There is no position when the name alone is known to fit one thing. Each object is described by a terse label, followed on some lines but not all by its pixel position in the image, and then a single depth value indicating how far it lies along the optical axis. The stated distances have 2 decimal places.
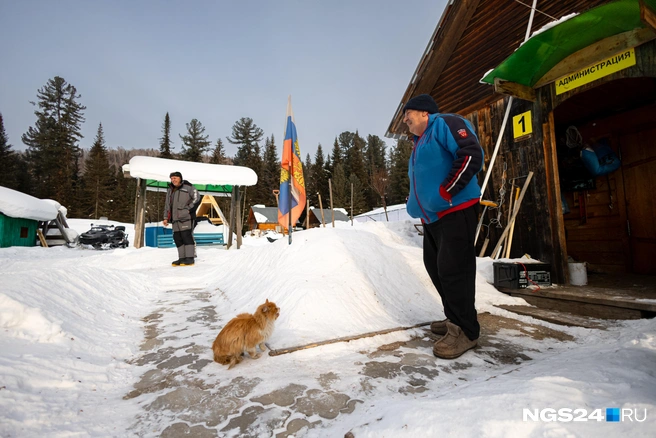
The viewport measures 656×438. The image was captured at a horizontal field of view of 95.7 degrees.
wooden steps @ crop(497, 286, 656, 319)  2.88
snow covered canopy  8.77
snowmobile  14.57
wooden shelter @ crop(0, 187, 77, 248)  11.52
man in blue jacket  2.13
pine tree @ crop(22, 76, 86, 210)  32.81
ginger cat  2.04
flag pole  4.69
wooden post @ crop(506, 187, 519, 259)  4.76
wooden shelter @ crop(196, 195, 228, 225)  16.31
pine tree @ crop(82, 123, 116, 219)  35.62
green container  11.45
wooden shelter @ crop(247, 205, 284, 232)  34.41
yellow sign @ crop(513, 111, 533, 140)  4.68
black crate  3.94
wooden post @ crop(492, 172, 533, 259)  4.58
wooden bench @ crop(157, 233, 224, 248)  11.48
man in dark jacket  6.63
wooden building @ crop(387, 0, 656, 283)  3.68
